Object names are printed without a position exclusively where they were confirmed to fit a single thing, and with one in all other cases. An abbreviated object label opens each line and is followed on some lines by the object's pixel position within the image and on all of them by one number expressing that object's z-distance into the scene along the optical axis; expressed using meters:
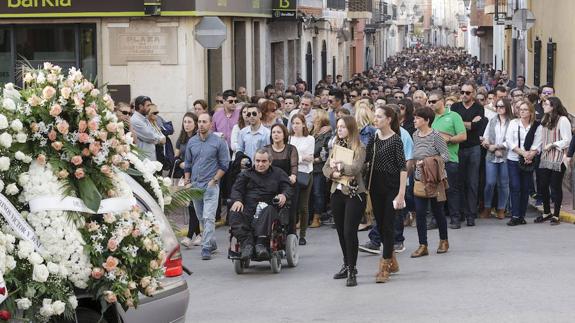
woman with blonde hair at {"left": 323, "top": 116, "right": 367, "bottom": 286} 12.99
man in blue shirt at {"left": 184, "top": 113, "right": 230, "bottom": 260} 15.30
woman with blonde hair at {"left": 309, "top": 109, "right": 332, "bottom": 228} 17.86
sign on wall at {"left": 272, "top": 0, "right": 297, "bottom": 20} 32.75
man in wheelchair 13.91
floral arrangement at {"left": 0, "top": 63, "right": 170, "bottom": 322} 7.77
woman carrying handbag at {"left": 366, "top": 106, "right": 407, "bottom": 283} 13.20
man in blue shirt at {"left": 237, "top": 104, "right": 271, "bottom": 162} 16.92
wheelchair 13.99
